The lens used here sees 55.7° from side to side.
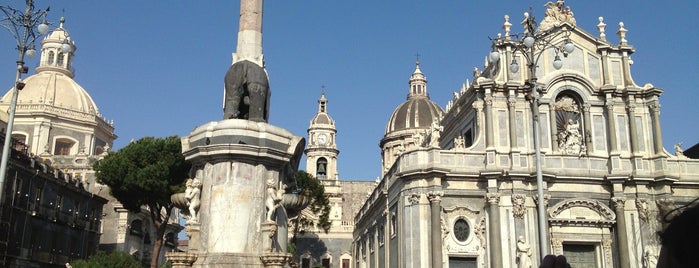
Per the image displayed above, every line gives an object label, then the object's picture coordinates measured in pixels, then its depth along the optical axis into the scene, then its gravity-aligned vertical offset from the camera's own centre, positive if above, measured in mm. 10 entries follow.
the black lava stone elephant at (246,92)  14242 +4204
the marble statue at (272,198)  13016 +1764
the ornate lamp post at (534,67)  17406 +5983
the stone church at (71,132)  50250 +13010
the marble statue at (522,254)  28344 +1635
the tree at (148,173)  36625 +6299
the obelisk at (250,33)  15375 +5897
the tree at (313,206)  54325 +7240
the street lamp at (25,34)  17703 +6711
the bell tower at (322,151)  77812 +15952
